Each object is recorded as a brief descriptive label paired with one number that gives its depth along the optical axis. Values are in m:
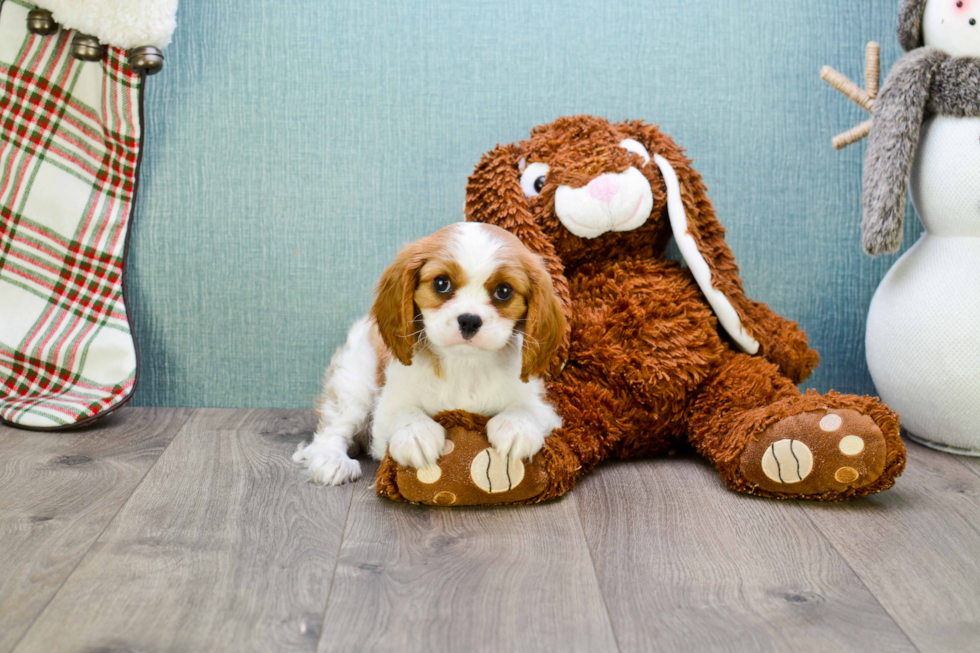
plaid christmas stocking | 1.76
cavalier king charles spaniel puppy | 1.33
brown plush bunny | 1.56
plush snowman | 1.62
